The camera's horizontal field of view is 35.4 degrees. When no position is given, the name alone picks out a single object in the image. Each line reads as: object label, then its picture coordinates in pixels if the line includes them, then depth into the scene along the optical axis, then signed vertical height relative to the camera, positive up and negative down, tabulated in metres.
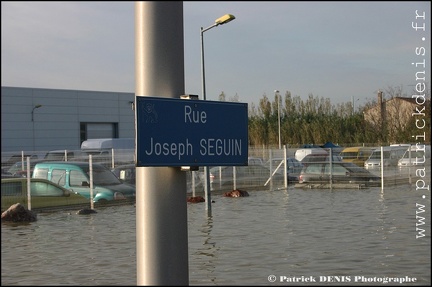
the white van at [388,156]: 28.41 -0.46
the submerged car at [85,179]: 20.57 -0.88
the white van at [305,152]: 31.83 -0.26
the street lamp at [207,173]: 17.68 -0.64
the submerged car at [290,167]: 30.22 -0.88
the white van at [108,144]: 42.91 +0.45
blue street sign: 3.75 +0.10
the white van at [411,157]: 27.02 -0.51
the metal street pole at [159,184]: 3.81 -0.20
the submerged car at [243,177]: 27.42 -1.23
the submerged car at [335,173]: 29.17 -1.18
